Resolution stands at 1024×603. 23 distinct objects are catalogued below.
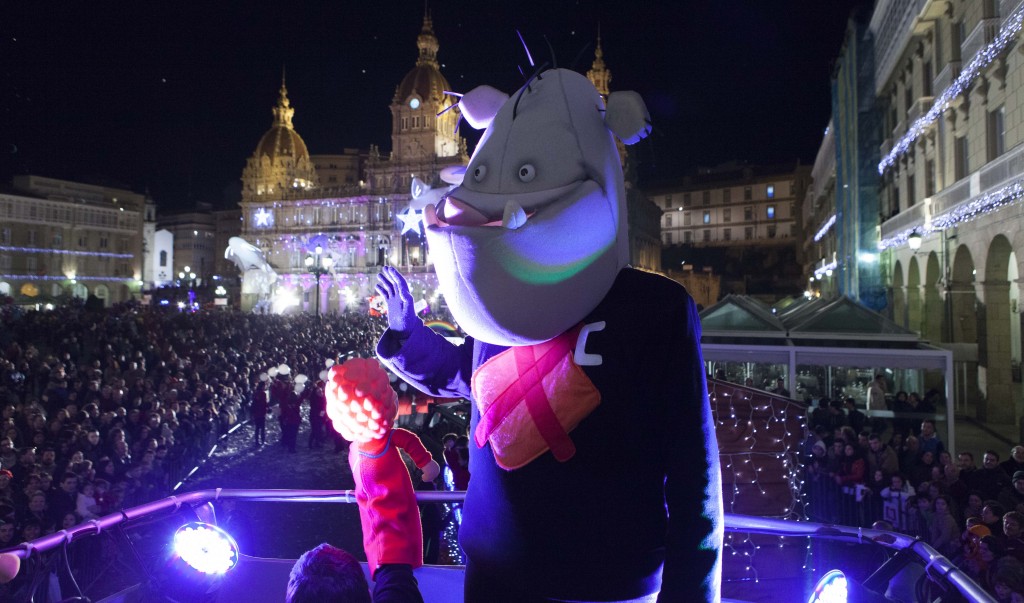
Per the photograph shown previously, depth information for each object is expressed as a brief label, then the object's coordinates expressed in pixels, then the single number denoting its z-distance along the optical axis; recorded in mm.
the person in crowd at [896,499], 6676
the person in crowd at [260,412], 11891
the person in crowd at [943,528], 5570
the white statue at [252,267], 45656
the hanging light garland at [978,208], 11141
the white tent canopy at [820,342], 9852
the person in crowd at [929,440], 7801
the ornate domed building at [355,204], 55688
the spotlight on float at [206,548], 2801
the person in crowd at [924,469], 7234
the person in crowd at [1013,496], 5875
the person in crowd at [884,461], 7355
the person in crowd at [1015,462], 6543
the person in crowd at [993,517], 5258
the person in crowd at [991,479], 6238
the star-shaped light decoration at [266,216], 62062
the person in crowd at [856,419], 9852
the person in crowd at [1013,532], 4746
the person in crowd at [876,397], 11180
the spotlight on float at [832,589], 2186
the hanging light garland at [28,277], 50944
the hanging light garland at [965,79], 11372
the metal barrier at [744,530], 2197
